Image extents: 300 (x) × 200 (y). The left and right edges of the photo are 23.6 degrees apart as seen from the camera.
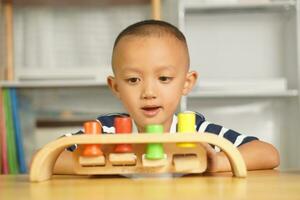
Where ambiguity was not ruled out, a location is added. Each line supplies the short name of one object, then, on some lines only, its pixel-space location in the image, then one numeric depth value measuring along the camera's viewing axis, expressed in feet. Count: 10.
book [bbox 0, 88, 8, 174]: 8.15
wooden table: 2.52
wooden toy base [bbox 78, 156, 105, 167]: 3.04
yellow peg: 2.97
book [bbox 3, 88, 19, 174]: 8.26
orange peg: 2.99
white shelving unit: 9.12
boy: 3.64
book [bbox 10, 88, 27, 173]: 8.32
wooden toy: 2.92
